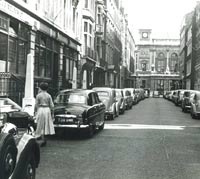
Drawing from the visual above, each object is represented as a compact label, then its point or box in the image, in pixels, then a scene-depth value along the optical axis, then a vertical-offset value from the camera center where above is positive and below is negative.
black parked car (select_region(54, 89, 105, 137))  12.04 -0.56
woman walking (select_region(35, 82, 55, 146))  10.36 -0.57
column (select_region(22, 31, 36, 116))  15.92 +0.28
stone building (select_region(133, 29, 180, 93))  106.81 +8.66
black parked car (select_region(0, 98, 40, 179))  4.24 -0.73
